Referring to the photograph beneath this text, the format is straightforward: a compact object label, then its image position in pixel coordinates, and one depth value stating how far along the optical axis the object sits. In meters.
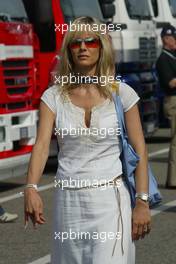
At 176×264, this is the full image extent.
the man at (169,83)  11.57
